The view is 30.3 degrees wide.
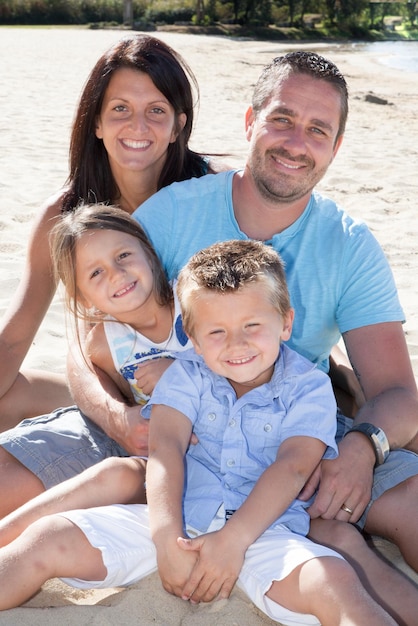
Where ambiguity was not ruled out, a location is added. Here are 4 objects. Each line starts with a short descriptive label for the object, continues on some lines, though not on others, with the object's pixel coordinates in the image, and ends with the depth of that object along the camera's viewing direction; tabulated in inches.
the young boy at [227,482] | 79.7
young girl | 102.5
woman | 121.4
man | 99.6
